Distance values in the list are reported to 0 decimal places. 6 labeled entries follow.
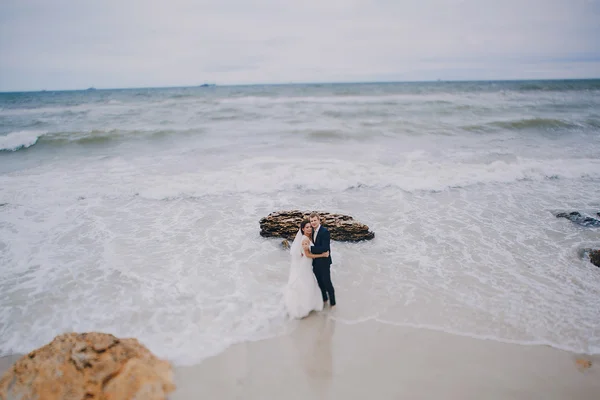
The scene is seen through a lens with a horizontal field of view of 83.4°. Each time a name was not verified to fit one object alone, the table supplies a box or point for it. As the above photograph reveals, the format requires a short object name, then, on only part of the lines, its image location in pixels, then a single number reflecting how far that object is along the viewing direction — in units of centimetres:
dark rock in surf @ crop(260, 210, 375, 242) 791
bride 523
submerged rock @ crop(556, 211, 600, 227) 855
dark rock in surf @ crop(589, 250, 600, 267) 674
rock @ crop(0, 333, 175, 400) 351
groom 518
